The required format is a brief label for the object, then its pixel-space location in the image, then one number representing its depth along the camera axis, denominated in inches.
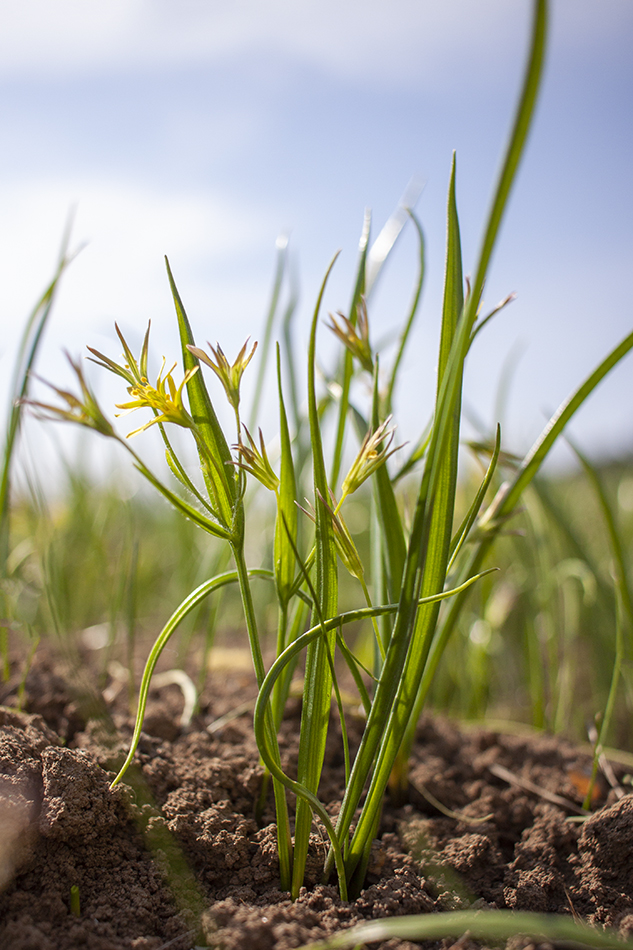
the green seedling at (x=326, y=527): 8.8
